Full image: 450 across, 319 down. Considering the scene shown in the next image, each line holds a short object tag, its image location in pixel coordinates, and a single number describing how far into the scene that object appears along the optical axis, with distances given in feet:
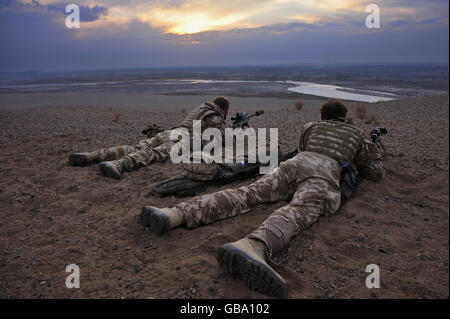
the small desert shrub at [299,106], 44.91
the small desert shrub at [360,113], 29.92
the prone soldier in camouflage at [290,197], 7.99
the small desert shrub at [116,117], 34.41
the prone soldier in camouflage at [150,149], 16.92
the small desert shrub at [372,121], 26.70
